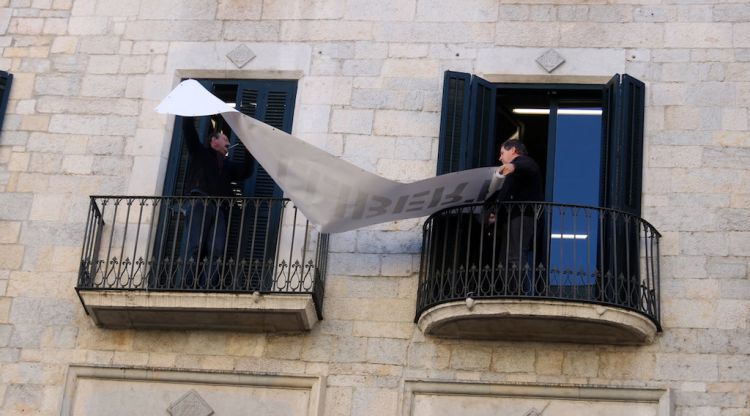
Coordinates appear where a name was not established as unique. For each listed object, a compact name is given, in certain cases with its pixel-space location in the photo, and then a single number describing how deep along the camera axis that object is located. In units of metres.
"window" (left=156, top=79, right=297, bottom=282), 14.95
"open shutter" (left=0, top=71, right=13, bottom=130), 15.88
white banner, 14.35
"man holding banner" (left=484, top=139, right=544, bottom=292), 14.09
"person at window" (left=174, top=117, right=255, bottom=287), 14.74
